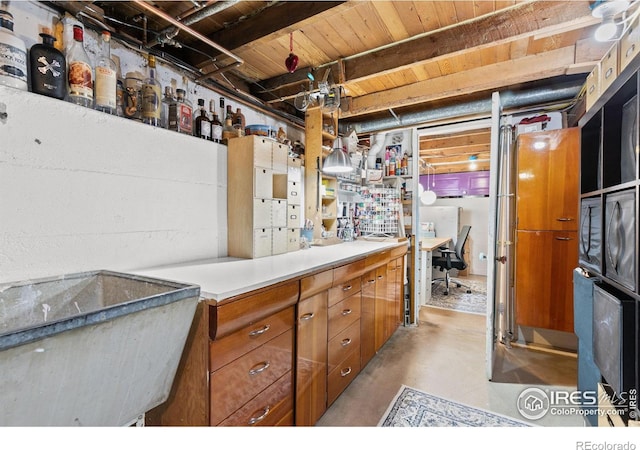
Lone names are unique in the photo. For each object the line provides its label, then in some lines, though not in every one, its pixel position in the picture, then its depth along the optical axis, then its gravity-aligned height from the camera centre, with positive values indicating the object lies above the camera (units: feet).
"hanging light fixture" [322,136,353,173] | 8.53 +1.75
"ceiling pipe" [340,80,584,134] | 8.38 +3.74
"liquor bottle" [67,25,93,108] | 4.09 +2.14
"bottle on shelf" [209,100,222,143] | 6.30 +2.08
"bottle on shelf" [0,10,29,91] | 3.49 +2.04
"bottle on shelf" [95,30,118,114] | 4.38 +2.12
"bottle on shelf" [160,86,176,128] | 5.57 +2.28
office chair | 14.44 -2.11
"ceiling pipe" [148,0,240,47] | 4.76 +3.57
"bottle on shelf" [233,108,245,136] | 6.76 +2.36
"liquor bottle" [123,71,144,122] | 4.87 +2.14
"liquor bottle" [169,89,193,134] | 5.56 +2.09
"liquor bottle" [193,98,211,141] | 6.07 +2.02
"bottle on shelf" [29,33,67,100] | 3.80 +2.06
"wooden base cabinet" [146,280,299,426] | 3.43 -1.97
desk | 12.30 -2.27
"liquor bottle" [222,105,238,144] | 6.63 +2.11
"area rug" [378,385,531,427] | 5.52 -3.99
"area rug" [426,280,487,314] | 12.61 -3.90
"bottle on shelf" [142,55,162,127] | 5.07 +2.19
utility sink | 2.18 -1.20
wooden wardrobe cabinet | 8.55 -0.25
